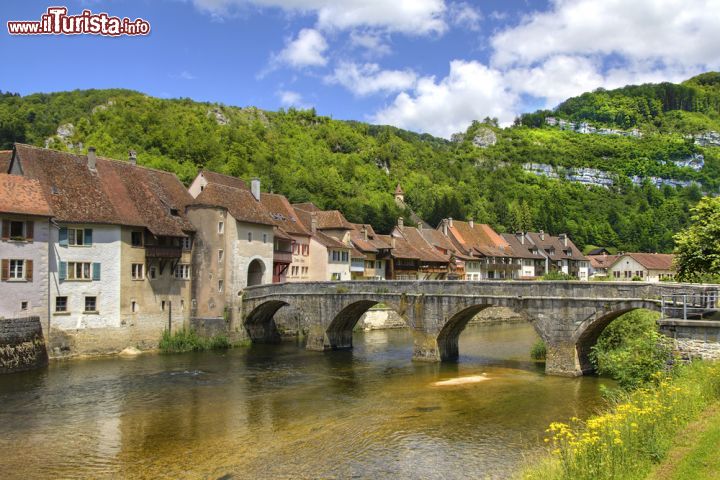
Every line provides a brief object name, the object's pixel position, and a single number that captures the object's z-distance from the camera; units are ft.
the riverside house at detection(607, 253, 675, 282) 322.75
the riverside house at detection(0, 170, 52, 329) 123.44
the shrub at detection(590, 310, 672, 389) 81.02
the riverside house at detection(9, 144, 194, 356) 134.72
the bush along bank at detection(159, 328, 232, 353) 150.61
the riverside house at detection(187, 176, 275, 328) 160.45
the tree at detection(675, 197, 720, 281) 103.48
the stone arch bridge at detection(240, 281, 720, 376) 106.83
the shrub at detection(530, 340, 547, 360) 136.15
